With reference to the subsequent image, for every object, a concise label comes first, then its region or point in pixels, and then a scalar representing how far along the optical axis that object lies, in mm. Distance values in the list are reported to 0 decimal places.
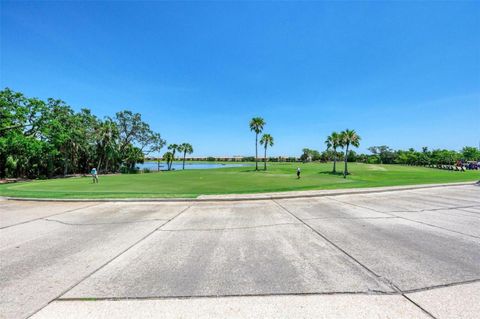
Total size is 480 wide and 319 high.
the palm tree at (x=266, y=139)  60062
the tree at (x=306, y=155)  137050
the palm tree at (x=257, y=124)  57856
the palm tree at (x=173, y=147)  75875
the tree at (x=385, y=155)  111875
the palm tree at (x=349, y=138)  45562
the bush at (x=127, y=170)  56006
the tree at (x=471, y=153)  96931
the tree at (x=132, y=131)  54578
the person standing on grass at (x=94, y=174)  23206
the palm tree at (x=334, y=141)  49025
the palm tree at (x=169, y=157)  74769
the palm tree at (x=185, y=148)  76812
